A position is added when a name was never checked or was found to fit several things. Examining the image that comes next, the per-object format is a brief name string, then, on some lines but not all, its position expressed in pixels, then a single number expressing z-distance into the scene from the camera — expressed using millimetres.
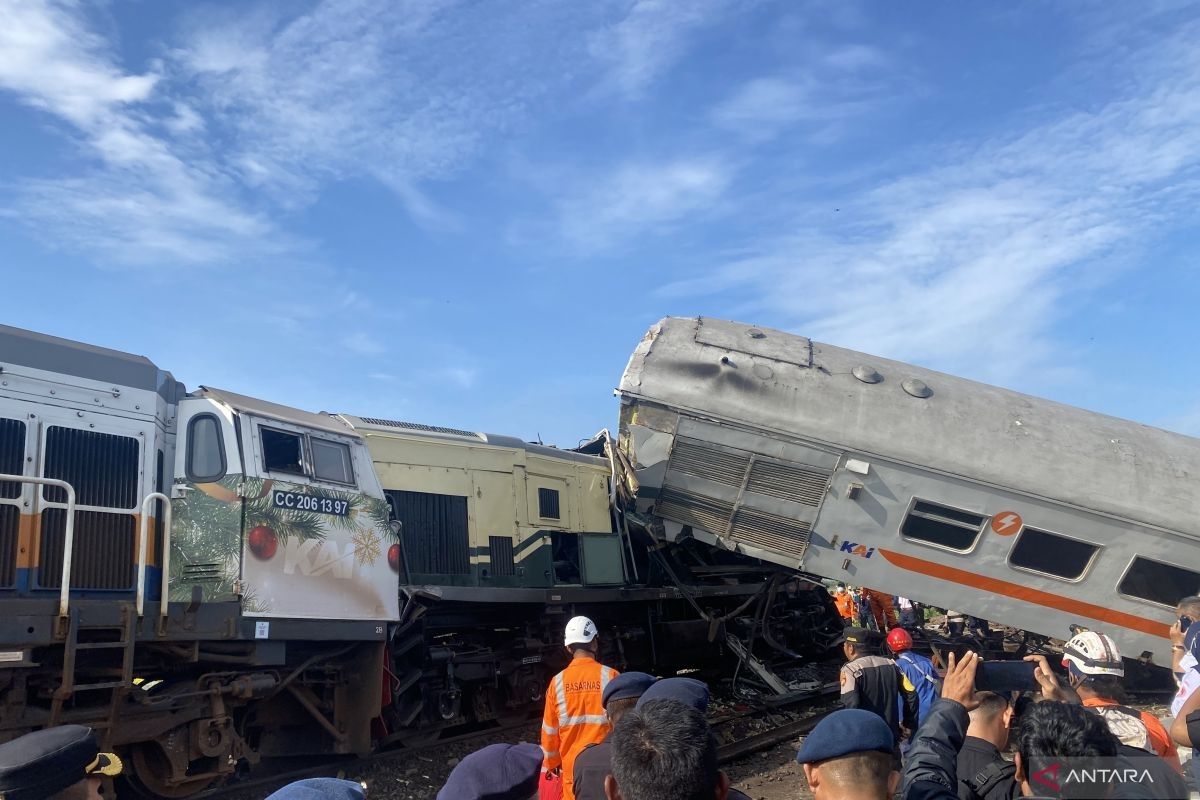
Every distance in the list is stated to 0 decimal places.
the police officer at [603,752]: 3516
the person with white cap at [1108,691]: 3586
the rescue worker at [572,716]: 4695
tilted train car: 9984
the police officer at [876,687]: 5258
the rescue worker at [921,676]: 5559
